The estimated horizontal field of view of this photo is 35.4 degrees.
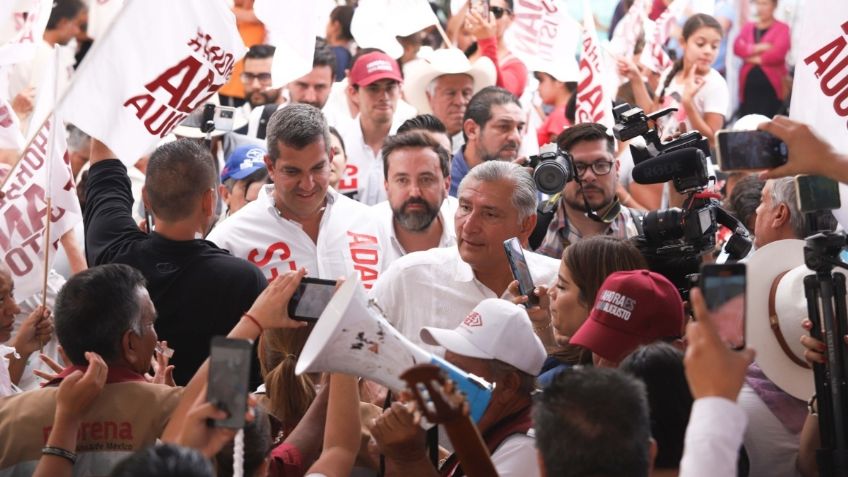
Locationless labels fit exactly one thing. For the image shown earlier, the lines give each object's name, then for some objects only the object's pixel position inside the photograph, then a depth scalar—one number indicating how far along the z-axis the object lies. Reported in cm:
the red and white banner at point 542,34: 927
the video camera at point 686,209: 516
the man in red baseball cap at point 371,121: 872
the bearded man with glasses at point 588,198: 689
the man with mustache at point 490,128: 816
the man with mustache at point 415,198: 673
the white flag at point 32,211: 600
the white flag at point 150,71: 567
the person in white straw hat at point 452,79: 924
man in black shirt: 516
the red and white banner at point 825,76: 489
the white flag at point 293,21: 683
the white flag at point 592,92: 875
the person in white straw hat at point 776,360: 450
